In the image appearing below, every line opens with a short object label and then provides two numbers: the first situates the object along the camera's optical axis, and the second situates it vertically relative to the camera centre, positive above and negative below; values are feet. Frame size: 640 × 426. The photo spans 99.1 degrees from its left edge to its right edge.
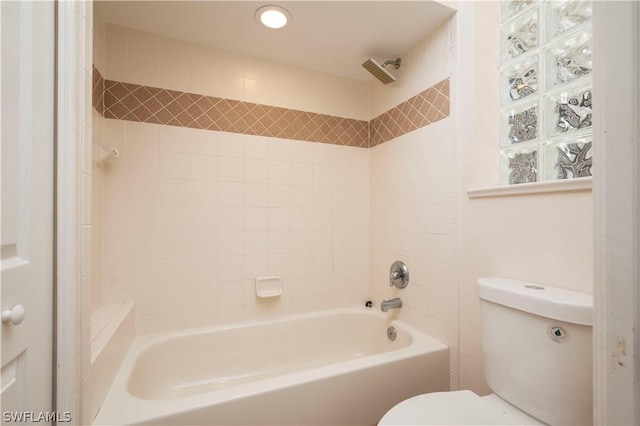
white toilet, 2.58 -1.59
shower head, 5.23 +2.85
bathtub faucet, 5.45 -1.81
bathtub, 3.15 -2.45
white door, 1.90 +0.06
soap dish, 5.66 -1.54
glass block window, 3.39 +1.72
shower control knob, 5.46 -1.23
